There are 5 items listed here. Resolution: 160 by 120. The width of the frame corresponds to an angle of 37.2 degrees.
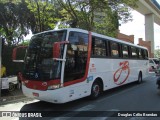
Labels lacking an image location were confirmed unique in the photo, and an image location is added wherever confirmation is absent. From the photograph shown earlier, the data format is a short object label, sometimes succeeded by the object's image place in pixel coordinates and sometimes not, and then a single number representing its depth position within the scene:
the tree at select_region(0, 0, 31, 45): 28.25
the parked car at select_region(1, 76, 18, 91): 11.52
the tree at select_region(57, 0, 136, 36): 18.31
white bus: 8.12
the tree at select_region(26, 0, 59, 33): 18.59
